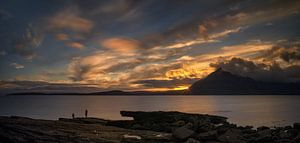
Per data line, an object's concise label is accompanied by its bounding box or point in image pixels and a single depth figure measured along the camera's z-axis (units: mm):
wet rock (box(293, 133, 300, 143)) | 19854
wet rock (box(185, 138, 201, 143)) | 19373
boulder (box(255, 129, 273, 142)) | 22222
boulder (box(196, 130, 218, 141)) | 20915
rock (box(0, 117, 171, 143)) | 18189
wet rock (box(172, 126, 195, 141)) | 20751
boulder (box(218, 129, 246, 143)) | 20509
